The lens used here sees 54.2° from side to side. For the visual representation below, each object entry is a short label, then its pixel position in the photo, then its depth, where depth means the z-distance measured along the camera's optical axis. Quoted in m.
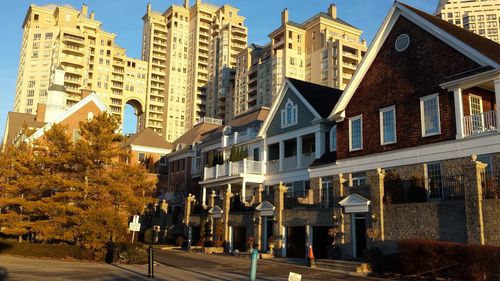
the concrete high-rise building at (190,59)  138.25
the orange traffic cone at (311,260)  23.18
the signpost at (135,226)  20.77
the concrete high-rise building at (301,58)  110.12
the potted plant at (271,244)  29.16
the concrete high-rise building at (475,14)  158.75
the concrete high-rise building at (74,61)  118.94
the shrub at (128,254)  25.67
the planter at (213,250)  33.53
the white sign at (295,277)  8.69
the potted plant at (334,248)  24.48
